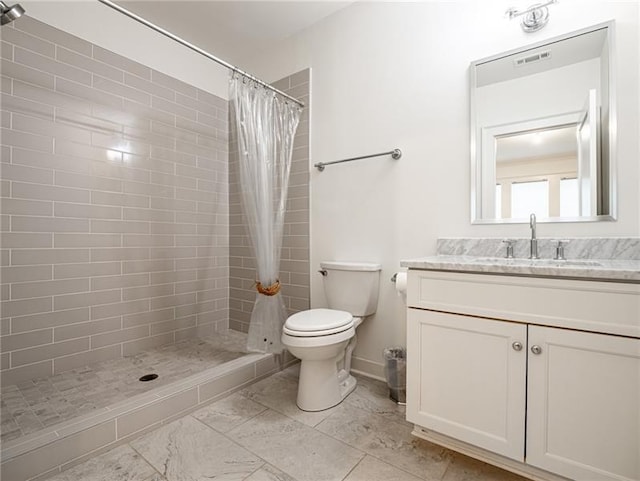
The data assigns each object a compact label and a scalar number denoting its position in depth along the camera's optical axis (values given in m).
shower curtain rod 1.35
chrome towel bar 1.97
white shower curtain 1.94
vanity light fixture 1.54
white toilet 1.66
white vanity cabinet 1.02
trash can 1.80
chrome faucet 1.51
